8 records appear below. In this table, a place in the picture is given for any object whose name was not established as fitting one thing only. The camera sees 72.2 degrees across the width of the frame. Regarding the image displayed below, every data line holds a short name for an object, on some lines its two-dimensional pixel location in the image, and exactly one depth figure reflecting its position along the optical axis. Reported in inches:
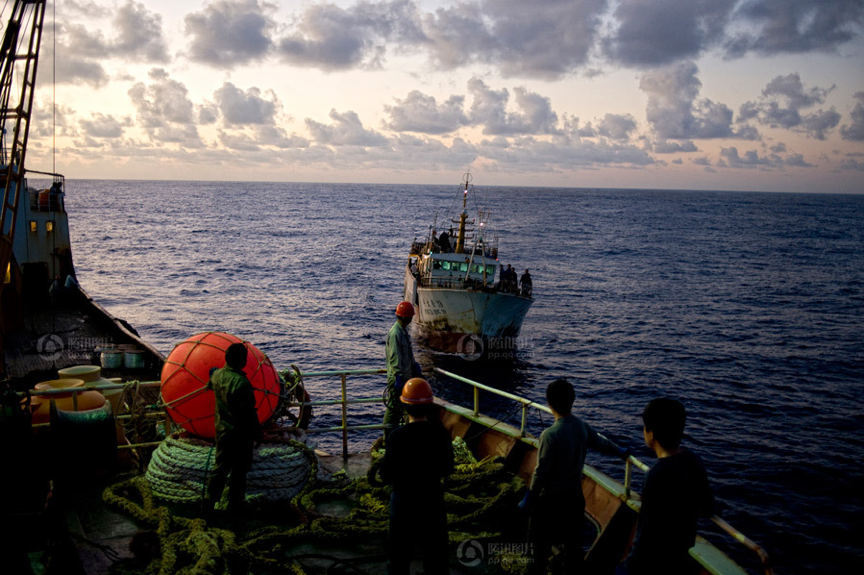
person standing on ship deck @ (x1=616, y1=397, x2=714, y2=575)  147.3
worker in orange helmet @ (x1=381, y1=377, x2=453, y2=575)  176.9
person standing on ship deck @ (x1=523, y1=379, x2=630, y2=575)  186.7
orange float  271.1
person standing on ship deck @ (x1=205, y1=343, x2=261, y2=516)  233.3
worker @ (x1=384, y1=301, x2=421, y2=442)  286.0
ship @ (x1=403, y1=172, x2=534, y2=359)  1133.7
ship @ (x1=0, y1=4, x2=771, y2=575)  199.6
